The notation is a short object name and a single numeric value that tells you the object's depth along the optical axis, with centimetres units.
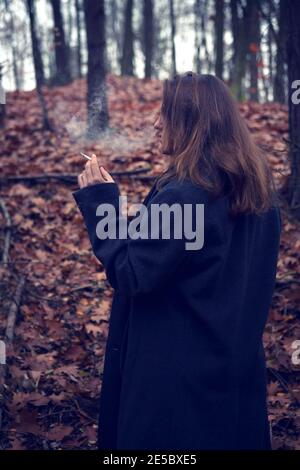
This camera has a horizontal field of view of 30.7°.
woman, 216
